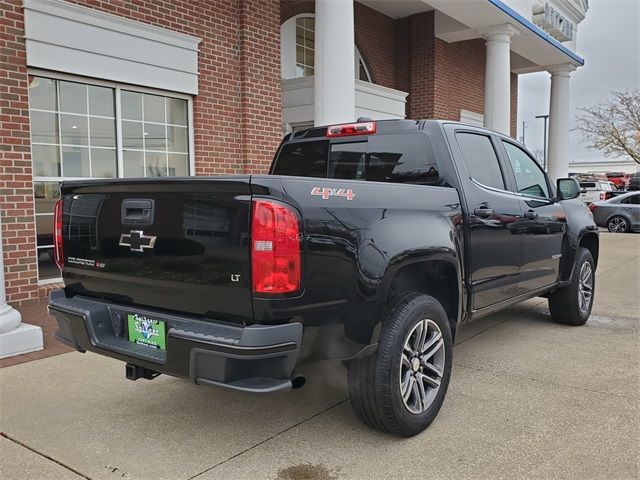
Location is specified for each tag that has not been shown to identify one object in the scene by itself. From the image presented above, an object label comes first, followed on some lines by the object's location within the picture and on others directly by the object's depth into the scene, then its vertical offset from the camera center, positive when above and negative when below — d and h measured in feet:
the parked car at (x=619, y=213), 62.17 -1.62
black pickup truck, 8.88 -1.20
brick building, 20.74 +4.73
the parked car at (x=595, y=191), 74.93 +0.91
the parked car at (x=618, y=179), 146.66 +4.87
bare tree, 111.04 +12.99
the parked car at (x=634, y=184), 126.35 +3.04
